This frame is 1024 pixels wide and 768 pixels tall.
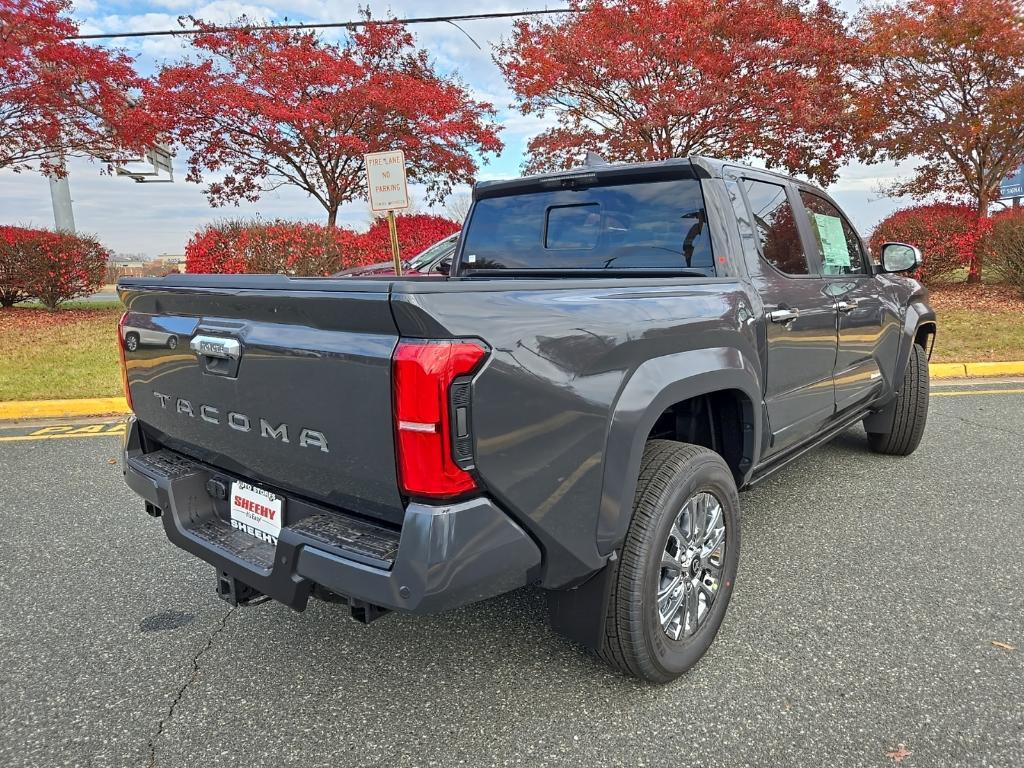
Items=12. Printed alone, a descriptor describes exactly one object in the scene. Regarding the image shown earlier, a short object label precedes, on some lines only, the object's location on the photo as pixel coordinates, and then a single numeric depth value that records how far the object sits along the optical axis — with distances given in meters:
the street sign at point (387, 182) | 8.62
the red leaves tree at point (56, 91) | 11.12
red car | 9.34
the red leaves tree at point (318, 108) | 12.85
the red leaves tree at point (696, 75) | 11.97
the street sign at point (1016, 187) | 34.76
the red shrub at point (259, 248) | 11.77
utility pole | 15.59
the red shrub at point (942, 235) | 13.22
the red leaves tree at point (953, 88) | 12.06
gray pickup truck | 1.65
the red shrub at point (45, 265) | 12.67
